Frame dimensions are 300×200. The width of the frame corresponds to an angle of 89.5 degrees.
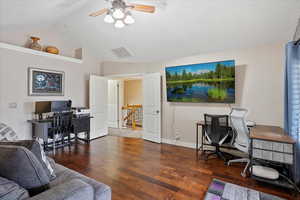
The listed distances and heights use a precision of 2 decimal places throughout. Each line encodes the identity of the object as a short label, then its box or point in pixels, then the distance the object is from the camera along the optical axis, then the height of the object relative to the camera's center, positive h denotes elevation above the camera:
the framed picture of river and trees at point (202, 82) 3.33 +0.39
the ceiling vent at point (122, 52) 4.43 +1.39
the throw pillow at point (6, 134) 2.34 -0.57
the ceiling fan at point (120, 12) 2.24 +1.33
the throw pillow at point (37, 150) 1.24 -0.43
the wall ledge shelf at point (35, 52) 3.26 +1.12
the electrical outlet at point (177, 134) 4.11 -0.97
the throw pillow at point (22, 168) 1.02 -0.48
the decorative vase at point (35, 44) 3.64 +1.31
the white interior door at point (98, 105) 4.71 -0.21
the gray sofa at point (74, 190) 0.97 -0.66
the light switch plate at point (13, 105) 3.33 -0.16
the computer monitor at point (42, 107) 3.62 -0.21
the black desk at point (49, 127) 3.40 -0.71
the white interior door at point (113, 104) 6.12 -0.23
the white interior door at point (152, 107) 4.34 -0.26
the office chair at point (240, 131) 2.59 -0.59
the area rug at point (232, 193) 1.94 -1.26
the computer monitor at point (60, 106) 3.60 -0.19
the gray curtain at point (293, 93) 2.20 +0.09
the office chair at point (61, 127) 3.54 -0.70
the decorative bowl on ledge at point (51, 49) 3.94 +1.28
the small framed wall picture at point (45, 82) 3.65 +0.41
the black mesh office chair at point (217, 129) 3.02 -0.61
